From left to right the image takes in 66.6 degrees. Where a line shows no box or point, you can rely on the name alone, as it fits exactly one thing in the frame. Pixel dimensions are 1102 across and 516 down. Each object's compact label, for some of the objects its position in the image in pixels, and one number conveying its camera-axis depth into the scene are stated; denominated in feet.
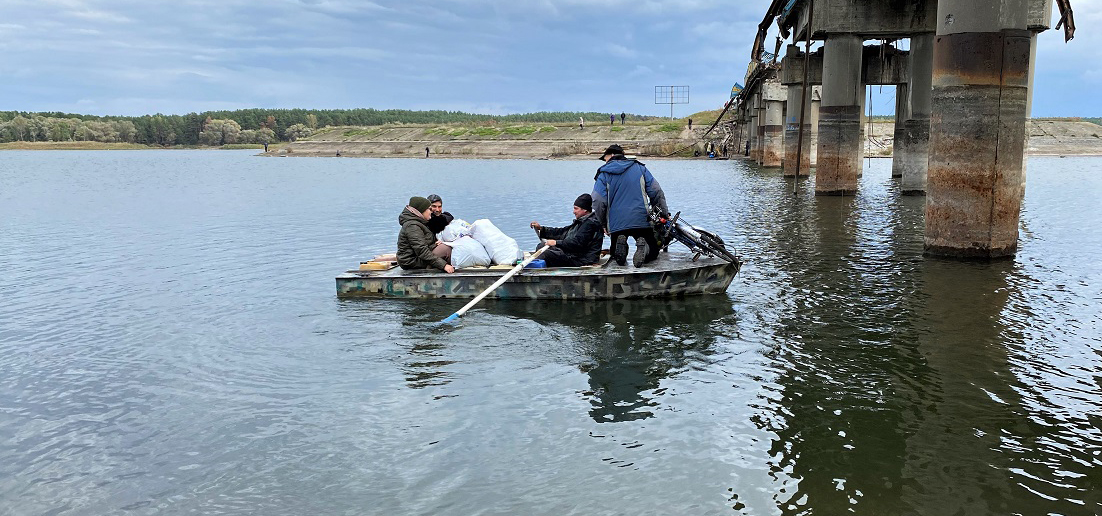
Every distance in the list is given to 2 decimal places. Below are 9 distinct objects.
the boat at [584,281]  40.32
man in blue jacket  41.27
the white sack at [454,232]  43.57
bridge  47.39
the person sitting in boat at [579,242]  41.29
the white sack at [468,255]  42.34
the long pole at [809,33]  75.54
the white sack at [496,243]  42.52
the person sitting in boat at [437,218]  43.24
